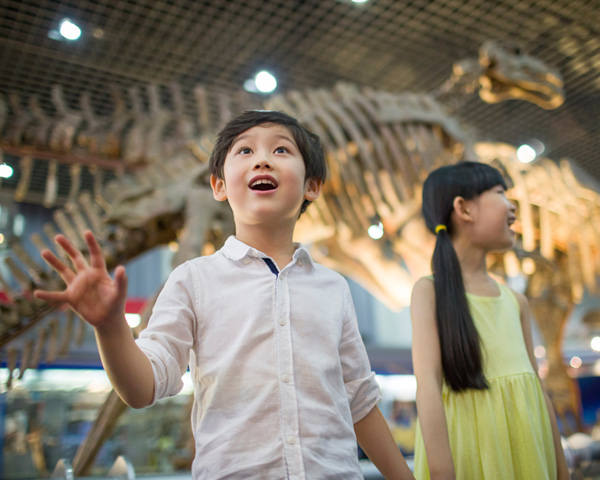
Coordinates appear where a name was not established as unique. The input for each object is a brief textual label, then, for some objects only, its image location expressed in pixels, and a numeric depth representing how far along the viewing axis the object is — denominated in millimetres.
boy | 637
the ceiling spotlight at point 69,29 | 2521
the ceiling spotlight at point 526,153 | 4226
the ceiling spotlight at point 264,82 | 3240
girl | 957
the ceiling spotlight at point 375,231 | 2689
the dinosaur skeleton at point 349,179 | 2246
